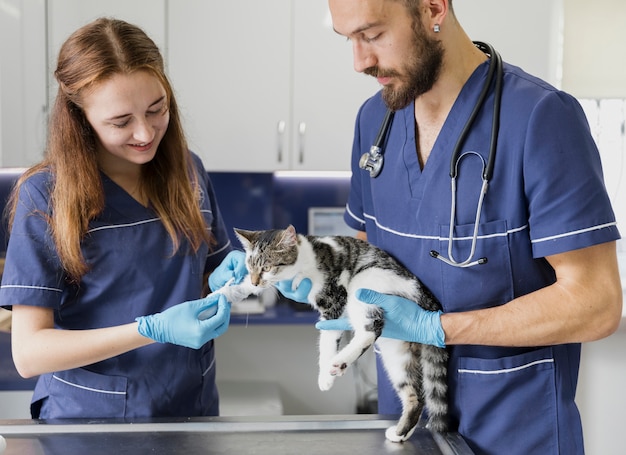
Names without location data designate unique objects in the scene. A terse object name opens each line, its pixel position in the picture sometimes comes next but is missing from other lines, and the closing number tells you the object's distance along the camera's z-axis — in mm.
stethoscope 1360
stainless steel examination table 1336
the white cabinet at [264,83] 2910
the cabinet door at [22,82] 2457
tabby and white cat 1418
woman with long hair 1473
